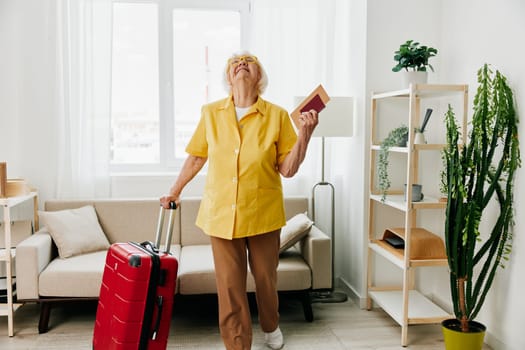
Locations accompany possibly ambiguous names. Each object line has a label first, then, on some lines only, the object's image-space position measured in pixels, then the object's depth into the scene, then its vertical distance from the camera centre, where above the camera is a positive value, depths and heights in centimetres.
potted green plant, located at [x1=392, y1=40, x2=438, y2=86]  310 +51
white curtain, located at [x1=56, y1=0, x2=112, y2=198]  378 +37
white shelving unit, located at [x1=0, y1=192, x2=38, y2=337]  301 -72
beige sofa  307 -70
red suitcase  227 -66
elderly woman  258 -18
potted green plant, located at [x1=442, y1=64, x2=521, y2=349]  268 -23
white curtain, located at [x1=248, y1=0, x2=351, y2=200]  401 +77
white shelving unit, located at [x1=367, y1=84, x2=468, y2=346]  297 -53
